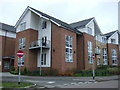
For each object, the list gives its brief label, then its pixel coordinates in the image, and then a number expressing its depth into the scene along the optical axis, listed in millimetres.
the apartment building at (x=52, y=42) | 14463
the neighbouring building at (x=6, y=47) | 18911
